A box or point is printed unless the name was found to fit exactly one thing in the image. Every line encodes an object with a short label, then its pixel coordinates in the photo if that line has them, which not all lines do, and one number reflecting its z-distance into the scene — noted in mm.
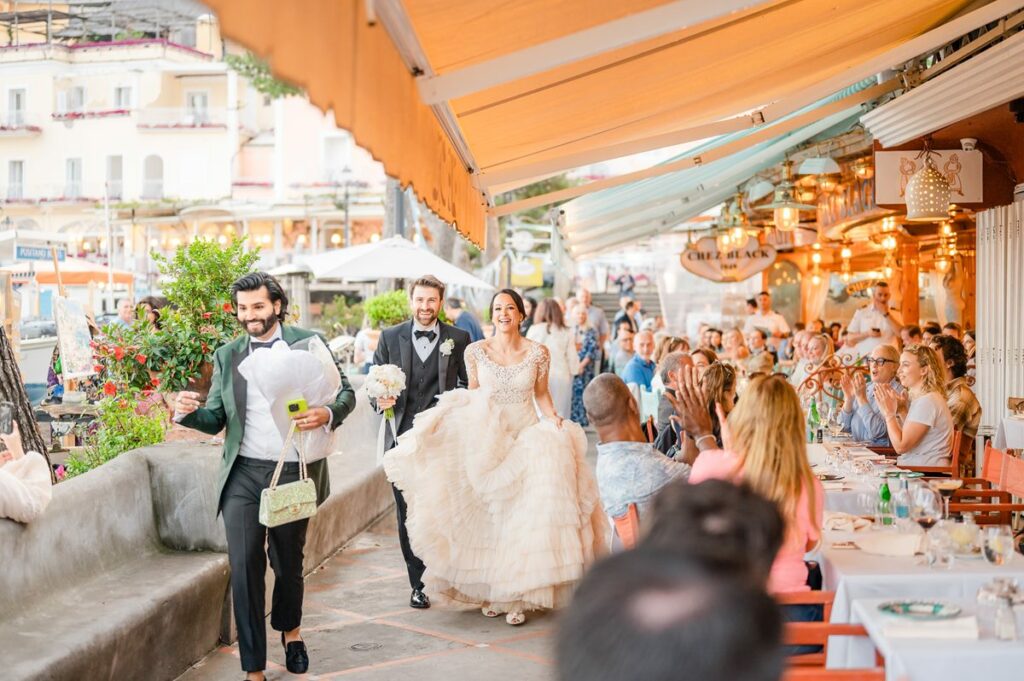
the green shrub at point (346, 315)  26155
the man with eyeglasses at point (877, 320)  13339
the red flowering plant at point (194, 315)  7199
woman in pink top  3977
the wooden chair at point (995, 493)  5633
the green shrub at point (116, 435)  6406
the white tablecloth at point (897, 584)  3824
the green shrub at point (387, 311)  15211
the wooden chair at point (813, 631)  3387
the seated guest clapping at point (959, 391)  7609
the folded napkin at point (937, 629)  3154
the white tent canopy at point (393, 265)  12070
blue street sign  17953
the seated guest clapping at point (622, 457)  4695
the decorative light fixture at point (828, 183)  11739
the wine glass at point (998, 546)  3939
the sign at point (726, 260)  14648
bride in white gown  6098
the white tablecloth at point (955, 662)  3037
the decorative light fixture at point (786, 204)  11788
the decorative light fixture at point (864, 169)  11570
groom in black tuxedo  7043
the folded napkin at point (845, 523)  4742
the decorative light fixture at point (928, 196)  8406
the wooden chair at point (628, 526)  4465
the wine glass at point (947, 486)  4770
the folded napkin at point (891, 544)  4250
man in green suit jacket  5160
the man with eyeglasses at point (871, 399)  8008
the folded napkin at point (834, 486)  5815
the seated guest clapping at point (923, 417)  6953
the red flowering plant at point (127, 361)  7141
